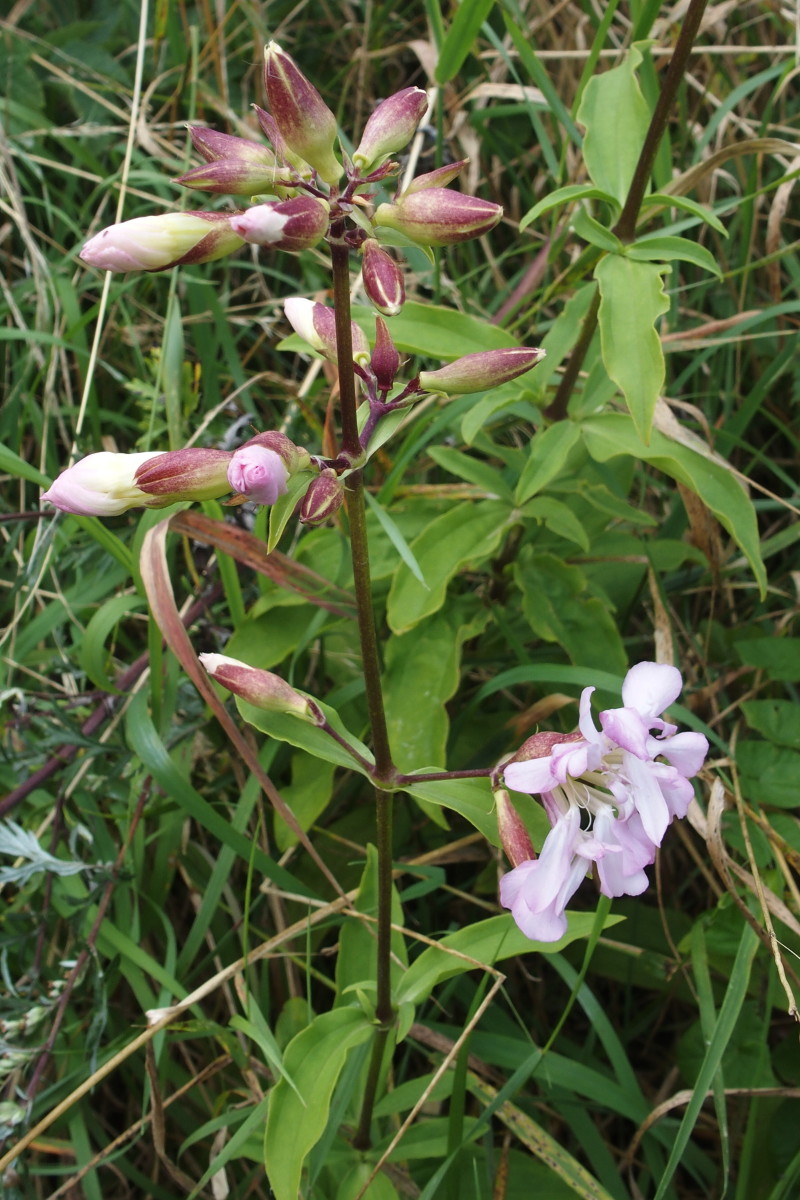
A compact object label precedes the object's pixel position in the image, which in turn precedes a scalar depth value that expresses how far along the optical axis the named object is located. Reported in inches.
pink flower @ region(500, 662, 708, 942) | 13.8
